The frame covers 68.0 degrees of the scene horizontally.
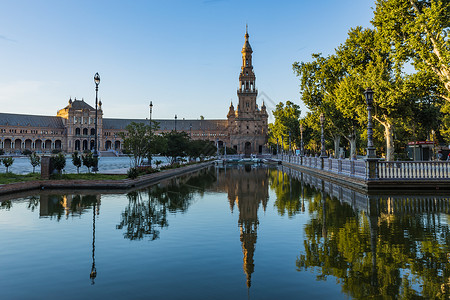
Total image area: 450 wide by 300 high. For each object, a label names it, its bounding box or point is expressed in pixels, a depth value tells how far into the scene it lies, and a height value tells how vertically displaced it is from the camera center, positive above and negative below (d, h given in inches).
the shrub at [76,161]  1020.5 -18.9
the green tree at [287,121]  2792.8 +310.2
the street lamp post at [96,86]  1098.5 +240.6
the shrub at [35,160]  1064.2 -18.2
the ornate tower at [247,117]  5339.6 +663.1
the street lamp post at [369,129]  787.4 +68.5
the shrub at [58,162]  898.5 -19.9
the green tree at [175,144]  1683.1 +58.9
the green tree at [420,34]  812.0 +324.4
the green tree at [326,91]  1524.4 +320.4
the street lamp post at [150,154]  1328.4 +3.8
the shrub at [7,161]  988.7 -20.6
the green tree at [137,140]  1120.2 +51.0
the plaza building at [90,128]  5452.8 +494.1
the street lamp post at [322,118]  1344.7 +157.0
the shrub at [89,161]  1036.7 -19.0
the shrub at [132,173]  881.5 -47.6
